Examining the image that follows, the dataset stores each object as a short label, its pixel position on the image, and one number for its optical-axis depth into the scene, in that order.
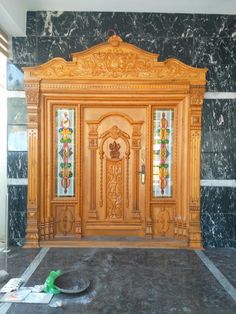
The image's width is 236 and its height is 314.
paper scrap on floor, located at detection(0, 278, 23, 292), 2.09
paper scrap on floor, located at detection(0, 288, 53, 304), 1.95
